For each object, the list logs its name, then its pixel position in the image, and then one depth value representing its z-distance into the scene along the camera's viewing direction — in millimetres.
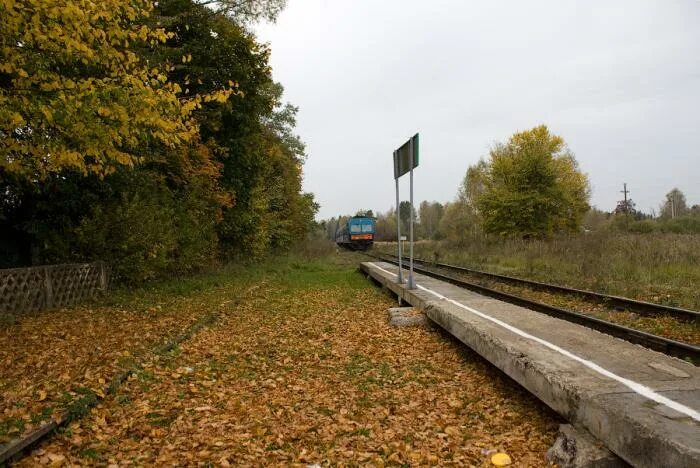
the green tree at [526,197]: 35688
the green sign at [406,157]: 11094
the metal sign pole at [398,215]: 12597
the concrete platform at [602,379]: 3148
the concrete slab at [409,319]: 9281
